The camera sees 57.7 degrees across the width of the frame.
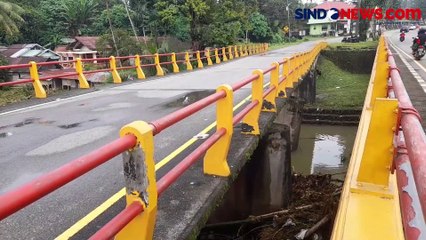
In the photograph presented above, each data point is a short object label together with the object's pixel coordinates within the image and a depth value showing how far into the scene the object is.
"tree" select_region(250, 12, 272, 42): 57.25
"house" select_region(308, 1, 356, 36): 89.56
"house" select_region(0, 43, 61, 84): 37.33
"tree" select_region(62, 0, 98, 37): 48.66
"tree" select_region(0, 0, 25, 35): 31.62
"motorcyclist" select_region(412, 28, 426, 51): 20.80
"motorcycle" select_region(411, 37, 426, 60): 20.17
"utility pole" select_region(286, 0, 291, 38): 71.11
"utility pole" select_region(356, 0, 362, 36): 42.97
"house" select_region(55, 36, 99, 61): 42.50
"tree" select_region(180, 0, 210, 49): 29.20
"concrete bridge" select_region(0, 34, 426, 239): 2.29
